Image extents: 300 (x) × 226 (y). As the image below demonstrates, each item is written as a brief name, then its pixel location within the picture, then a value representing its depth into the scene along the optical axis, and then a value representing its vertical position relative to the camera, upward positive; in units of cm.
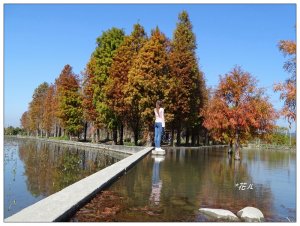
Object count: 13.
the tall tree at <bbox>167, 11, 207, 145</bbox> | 2397 +417
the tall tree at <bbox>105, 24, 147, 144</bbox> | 2322 +454
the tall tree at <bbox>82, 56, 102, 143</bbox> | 2798 +272
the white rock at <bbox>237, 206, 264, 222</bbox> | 422 -155
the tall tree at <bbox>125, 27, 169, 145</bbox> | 2094 +342
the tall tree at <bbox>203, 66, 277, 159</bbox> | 1362 +78
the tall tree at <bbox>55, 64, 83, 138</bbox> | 3483 +236
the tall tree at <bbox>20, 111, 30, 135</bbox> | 6542 -26
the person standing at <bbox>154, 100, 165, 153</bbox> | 1269 +3
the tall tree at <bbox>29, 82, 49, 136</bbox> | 5158 +291
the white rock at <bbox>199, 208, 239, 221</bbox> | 425 -156
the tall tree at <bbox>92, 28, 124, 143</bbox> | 2619 +647
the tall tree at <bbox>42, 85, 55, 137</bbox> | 4482 +176
